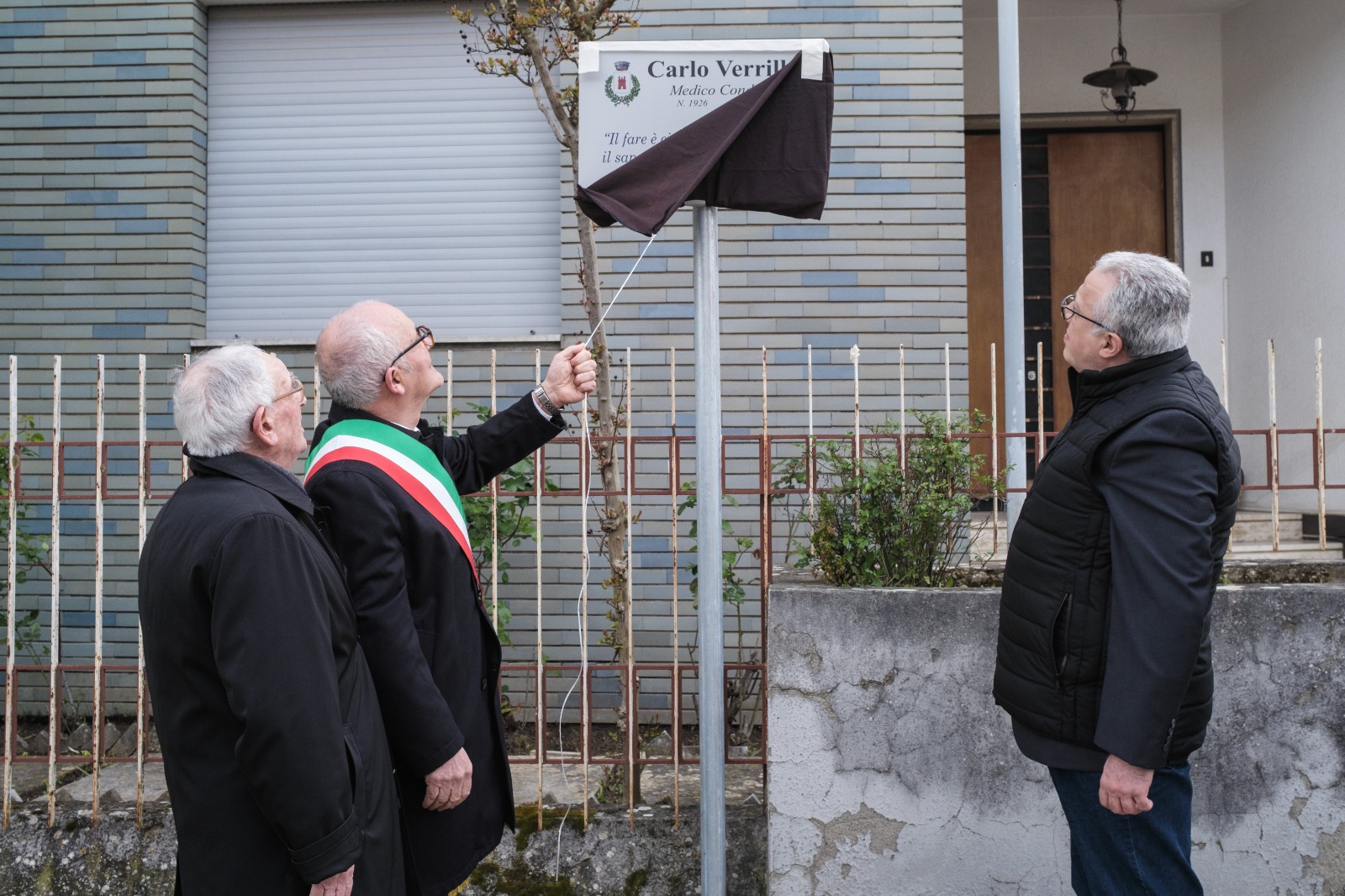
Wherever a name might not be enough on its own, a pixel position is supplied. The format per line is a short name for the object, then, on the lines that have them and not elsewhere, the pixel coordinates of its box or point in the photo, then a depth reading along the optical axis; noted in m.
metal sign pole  3.05
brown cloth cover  2.94
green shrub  4.08
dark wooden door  8.22
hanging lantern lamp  7.30
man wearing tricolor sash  2.66
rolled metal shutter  6.73
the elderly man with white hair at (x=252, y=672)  2.23
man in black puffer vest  2.49
